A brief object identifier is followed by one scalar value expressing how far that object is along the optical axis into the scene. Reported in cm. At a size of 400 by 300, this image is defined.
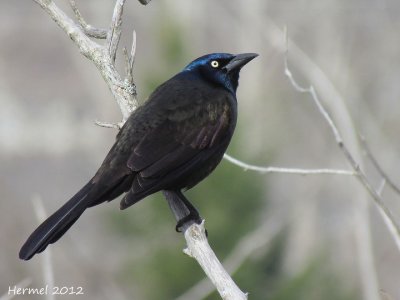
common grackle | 979
